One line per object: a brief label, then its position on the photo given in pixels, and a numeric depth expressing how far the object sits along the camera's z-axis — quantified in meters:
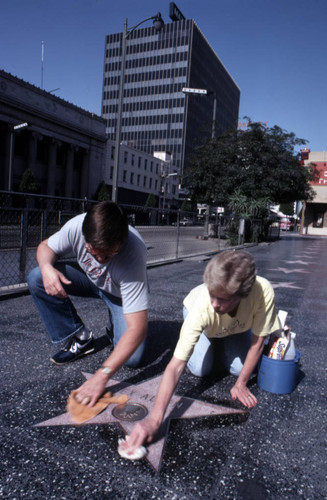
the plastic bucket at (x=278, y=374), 2.49
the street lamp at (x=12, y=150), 25.75
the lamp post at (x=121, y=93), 12.03
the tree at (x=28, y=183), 26.41
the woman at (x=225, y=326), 1.78
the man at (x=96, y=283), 1.96
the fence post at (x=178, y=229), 9.77
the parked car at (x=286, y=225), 59.94
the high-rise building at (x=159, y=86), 76.69
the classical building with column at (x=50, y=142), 31.02
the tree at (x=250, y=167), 20.05
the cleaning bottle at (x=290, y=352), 2.56
